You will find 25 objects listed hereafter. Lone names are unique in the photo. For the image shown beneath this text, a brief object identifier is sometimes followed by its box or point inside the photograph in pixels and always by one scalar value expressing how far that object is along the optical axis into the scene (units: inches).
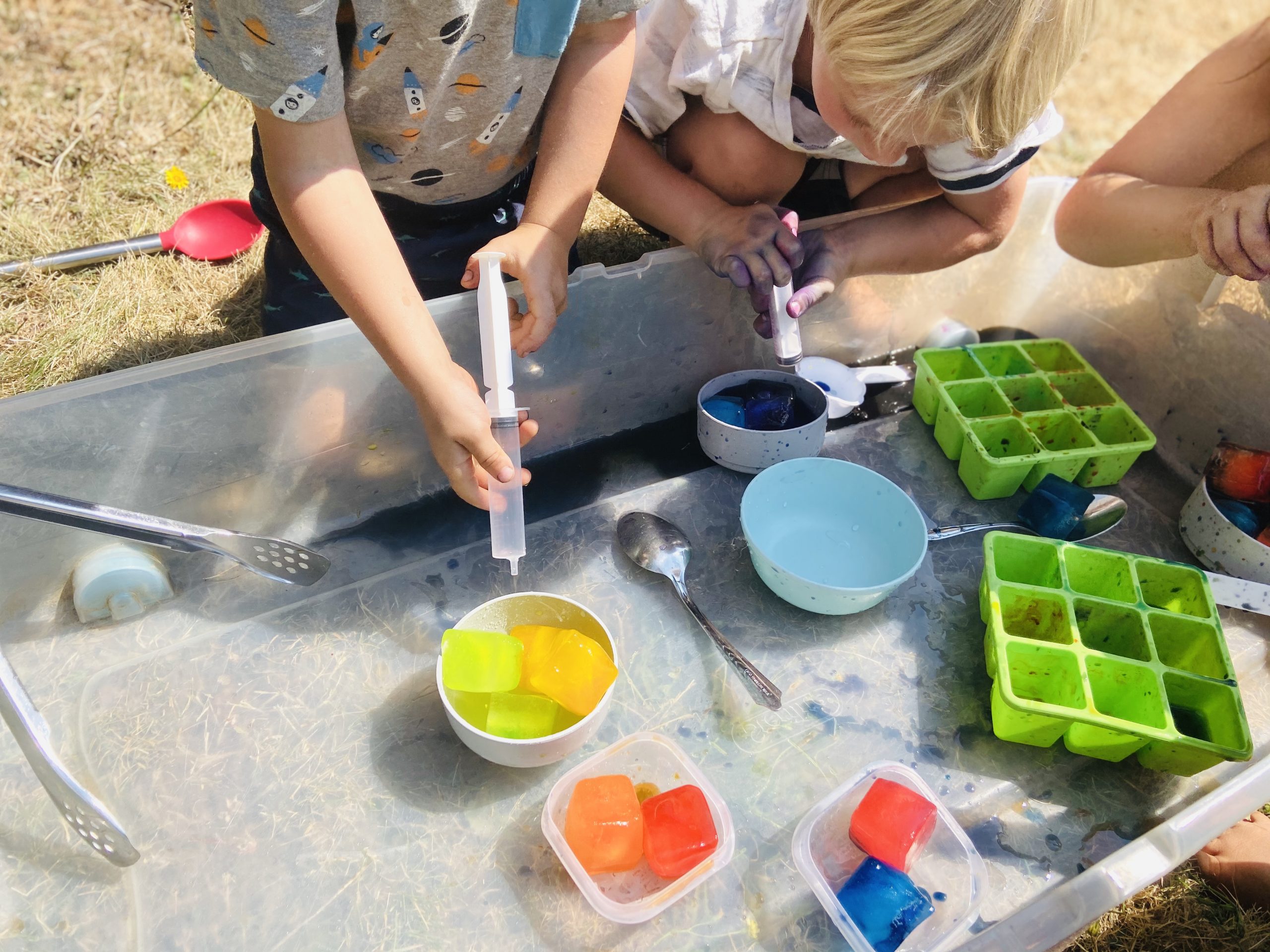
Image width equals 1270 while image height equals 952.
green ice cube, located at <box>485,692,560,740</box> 26.7
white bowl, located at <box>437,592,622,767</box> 25.7
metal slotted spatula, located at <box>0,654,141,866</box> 23.2
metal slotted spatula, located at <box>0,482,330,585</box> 25.5
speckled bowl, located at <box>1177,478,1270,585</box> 34.4
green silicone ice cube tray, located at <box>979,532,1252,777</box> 27.7
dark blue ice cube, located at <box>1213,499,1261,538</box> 35.5
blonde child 26.2
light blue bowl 34.1
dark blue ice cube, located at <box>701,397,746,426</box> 38.0
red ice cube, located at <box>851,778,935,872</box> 25.6
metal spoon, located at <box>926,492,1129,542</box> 36.0
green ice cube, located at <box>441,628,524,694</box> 26.6
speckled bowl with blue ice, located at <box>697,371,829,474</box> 36.3
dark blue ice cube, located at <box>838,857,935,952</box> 24.3
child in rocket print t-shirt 25.6
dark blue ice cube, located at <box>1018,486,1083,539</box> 35.3
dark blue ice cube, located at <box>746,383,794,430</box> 37.4
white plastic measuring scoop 41.7
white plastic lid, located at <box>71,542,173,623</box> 30.8
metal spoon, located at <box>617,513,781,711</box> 32.1
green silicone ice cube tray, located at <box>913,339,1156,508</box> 36.9
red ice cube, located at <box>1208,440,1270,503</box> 35.6
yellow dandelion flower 49.4
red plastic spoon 43.3
